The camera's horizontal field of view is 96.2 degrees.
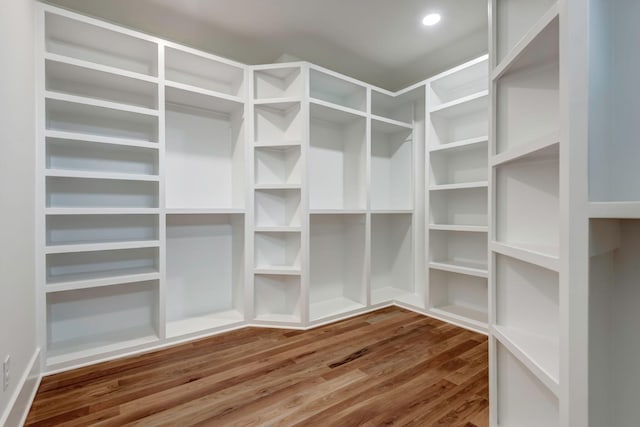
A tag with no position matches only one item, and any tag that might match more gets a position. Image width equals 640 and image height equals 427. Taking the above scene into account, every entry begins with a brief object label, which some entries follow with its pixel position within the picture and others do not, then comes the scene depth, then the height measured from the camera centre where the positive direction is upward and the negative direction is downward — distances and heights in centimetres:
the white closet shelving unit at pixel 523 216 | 106 -1
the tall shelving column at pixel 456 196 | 275 +18
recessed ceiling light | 236 +163
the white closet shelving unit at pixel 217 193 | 209 +19
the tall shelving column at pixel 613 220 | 79 -2
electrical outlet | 122 -70
